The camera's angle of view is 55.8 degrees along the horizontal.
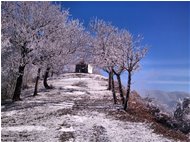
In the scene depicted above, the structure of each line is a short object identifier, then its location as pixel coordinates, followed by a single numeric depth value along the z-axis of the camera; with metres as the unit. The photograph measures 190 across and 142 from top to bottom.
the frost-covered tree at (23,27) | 17.46
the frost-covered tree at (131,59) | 15.93
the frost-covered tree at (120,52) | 16.72
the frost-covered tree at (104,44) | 18.78
